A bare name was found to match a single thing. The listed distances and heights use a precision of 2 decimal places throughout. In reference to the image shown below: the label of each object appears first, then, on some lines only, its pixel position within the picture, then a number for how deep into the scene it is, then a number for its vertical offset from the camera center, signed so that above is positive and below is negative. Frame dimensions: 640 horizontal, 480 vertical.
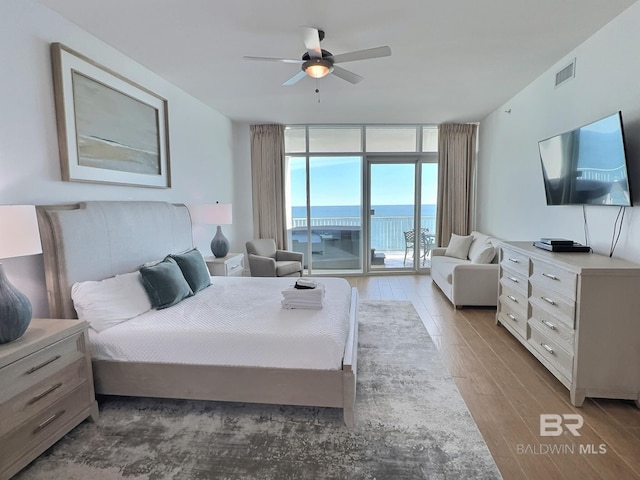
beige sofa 4.23 -0.96
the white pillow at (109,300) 2.28 -0.64
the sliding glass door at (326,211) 6.14 -0.04
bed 2.08 -1.01
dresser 2.18 -0.83
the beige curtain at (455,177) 5.99 +0.56
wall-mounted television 2.43 +0.35
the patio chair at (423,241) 6.36 -0.64
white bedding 2.11 -0.84
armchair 4.98 -0.80
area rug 1.74 -1.37
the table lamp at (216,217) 4.21 -0.07
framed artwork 2.45 +0.77
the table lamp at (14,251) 1.67 -0.19
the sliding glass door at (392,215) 6.20 -0.12
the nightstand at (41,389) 1.61 -0.96
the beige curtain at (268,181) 5.96 +0.54
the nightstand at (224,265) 4.12 -0.70
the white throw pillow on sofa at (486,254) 4.43 -0.64
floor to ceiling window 6.09 +0.26
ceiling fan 2.53 +1.26
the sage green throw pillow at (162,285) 2.68 -0.61
